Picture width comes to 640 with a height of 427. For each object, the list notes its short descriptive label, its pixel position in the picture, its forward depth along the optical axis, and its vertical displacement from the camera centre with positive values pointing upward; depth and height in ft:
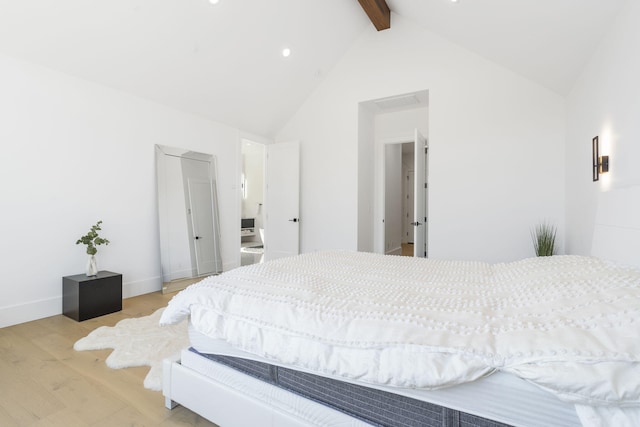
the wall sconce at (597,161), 7.57 +1.04
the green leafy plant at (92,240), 10.59 -0.95
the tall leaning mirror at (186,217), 13.39 -0.29
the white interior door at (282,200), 18.06 +0.46
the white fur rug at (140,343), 7.18 -3.34
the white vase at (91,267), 10.69 -1.84
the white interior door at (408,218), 29.55 -1.03
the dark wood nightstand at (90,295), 9.97 -2.67
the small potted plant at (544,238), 11.43 -1.23
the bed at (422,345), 2.99 -1.51
